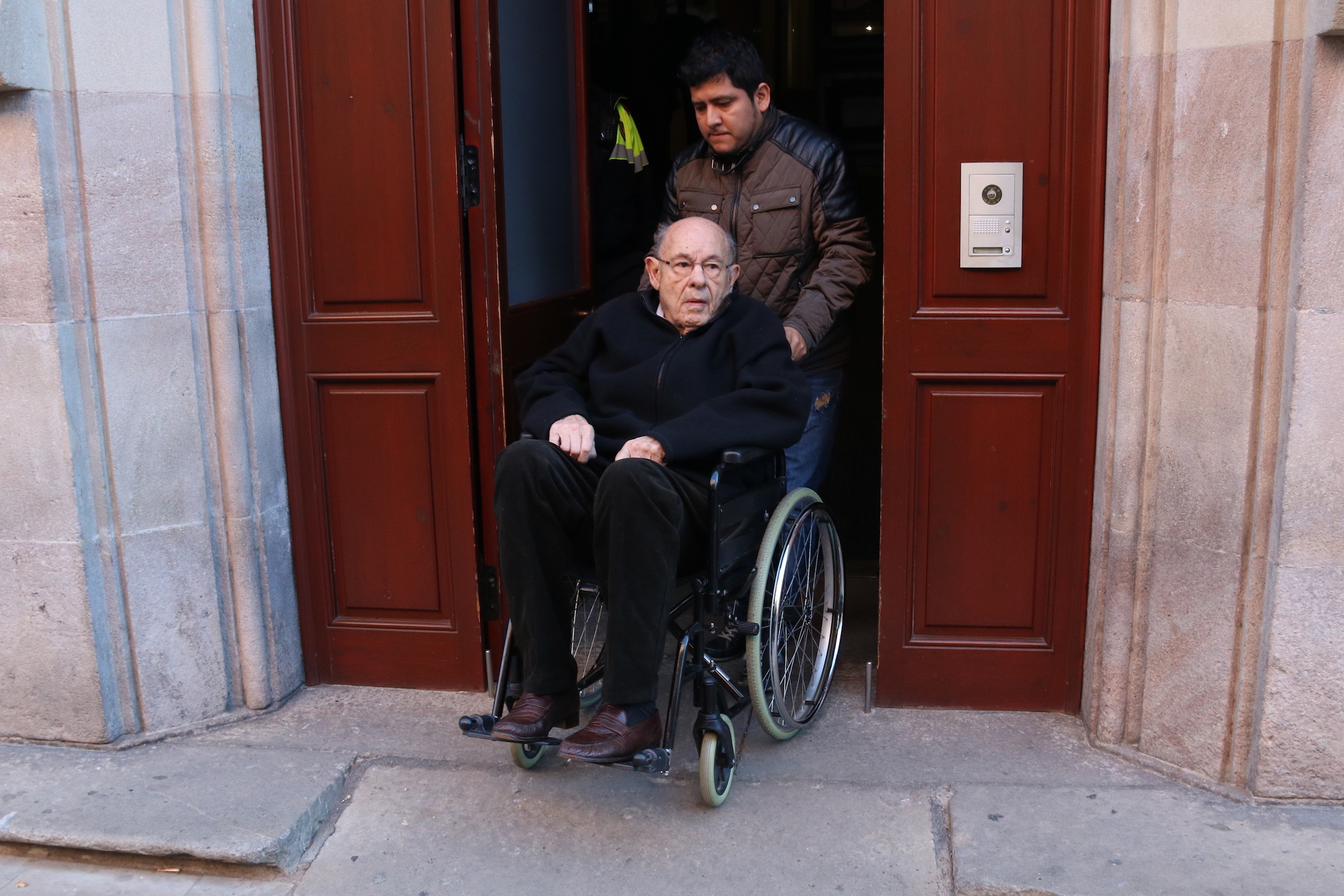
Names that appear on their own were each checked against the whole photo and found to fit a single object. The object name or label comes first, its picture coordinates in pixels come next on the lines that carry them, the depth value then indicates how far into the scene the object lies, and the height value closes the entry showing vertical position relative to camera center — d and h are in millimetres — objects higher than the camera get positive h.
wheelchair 2994 -970
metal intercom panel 3314 +93
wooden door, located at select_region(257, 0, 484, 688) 3541 -220
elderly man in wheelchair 2885 -614
